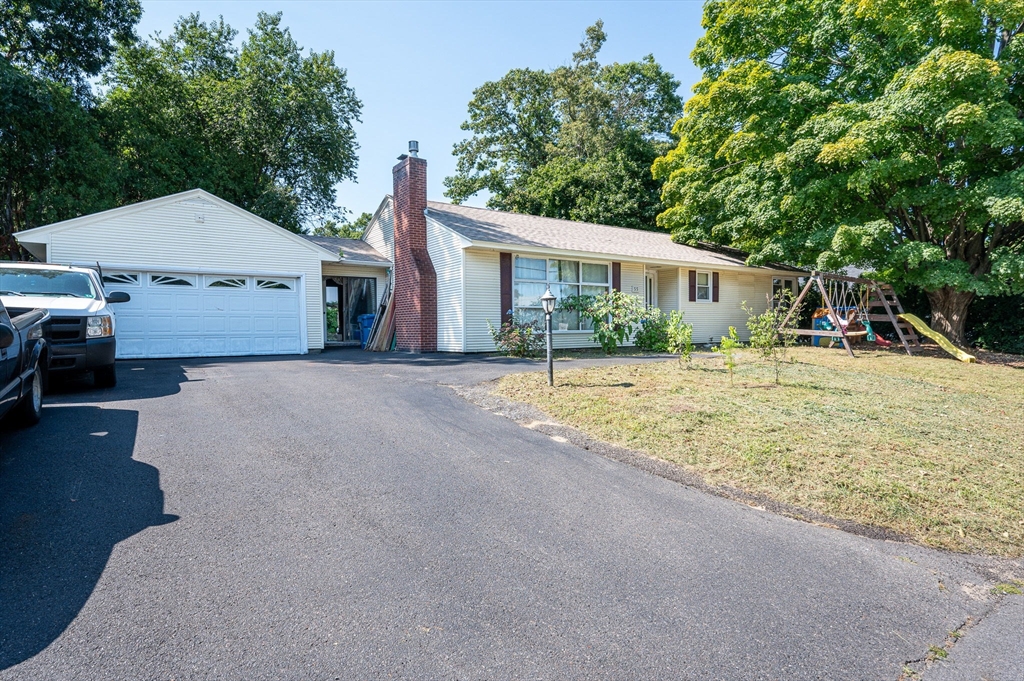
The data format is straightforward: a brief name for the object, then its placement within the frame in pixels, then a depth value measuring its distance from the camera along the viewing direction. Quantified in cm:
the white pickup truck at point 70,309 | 688
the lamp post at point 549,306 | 809
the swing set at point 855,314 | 1391
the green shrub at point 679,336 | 962
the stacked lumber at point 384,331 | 1585
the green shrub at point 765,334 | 892
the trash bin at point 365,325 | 1789
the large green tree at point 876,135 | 1234
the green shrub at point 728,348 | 781
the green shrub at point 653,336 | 1462
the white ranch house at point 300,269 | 1279
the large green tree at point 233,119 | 2041
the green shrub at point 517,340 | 1265
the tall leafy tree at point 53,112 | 1572
